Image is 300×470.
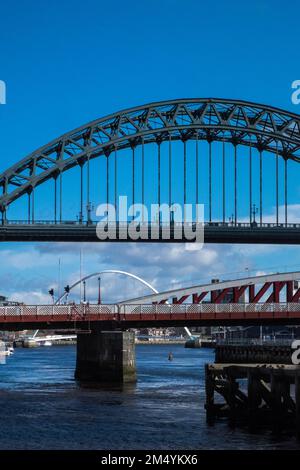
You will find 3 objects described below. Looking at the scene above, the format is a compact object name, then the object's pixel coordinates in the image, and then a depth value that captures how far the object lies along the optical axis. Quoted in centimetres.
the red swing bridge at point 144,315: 9262
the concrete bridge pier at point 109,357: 9406
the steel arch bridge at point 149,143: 11200
